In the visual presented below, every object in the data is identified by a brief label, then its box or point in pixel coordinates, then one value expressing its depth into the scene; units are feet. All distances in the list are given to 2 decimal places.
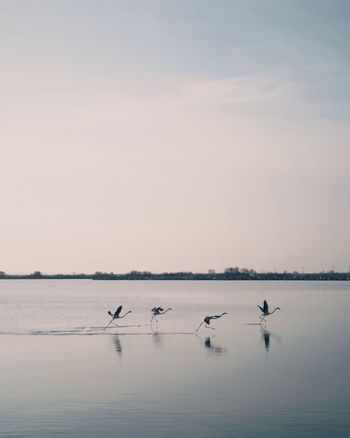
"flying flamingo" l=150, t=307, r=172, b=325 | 117.27
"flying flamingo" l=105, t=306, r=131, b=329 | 110.93
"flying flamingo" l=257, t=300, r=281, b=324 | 122.21
